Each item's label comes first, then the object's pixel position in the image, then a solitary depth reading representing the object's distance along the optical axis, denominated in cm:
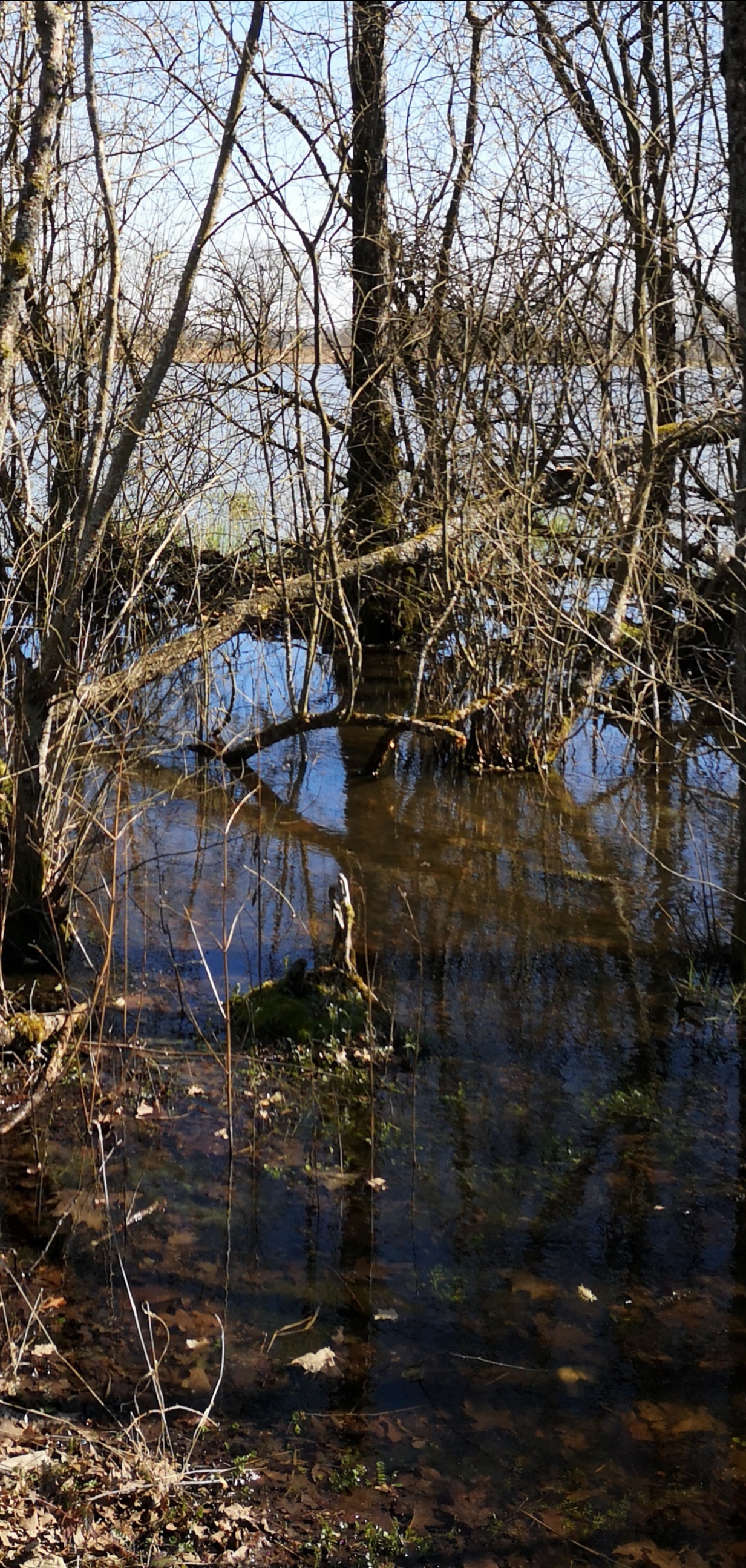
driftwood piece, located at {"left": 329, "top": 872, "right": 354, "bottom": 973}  588
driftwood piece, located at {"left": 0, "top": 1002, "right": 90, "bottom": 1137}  491
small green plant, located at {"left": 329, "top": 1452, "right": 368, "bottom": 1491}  328
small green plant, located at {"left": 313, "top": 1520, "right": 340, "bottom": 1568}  304
